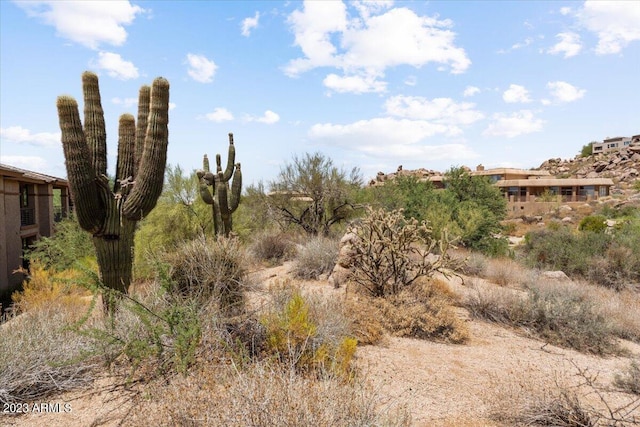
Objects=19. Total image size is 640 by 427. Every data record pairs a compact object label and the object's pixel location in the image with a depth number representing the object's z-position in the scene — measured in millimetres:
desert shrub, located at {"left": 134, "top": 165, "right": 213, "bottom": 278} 14305
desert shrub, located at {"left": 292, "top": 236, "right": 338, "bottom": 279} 12117
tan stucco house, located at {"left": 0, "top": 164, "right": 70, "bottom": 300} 15553
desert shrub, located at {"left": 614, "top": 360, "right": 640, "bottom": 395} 5217
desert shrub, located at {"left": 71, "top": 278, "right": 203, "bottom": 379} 4496
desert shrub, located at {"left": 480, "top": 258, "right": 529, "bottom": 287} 11609
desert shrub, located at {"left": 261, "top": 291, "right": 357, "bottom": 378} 4761
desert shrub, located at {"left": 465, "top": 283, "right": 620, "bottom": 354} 7250
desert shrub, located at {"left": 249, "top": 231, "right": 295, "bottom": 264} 15758
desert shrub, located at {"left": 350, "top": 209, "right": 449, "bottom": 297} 8125
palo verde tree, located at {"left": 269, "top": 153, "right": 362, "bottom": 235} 19312
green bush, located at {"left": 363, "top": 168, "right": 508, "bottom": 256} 17141
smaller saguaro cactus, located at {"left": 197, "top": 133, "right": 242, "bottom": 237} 12375
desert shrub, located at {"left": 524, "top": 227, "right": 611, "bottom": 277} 13461
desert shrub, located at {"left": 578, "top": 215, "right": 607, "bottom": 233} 24047
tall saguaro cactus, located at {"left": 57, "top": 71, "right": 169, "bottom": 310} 6797
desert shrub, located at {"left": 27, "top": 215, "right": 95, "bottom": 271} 14625
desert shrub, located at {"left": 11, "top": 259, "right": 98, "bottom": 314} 7312
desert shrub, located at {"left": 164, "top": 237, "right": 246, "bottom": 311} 5855
